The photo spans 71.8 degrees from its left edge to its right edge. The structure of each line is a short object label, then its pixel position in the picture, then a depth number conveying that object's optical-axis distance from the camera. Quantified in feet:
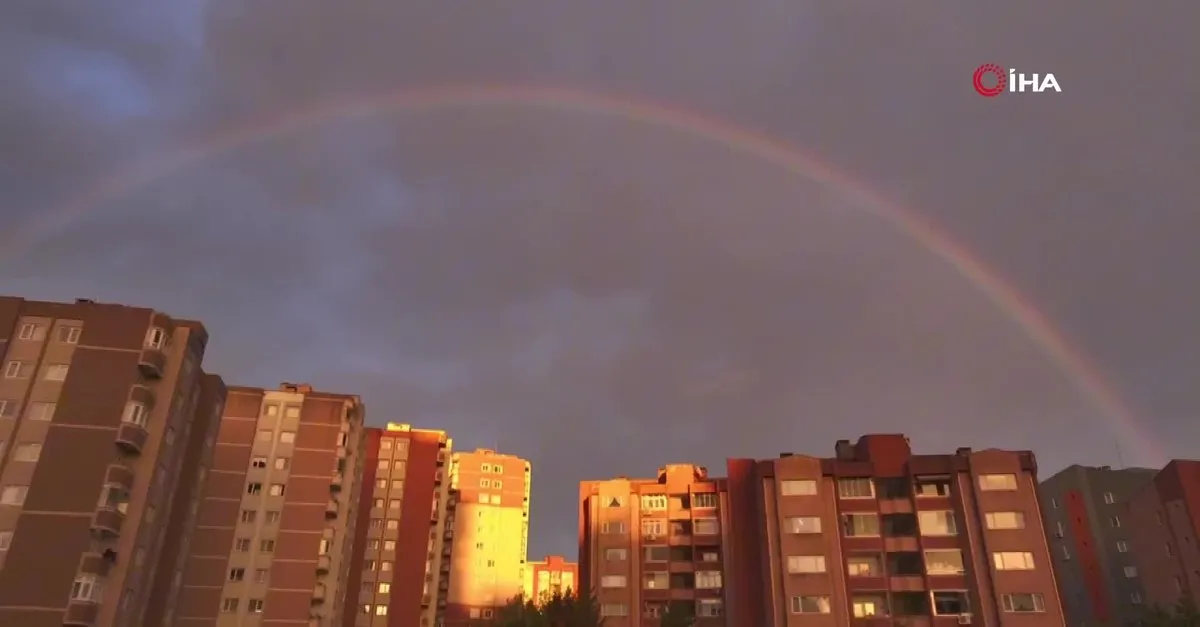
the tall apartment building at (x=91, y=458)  154.07
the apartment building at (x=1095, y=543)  313.53
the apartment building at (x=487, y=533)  398.01
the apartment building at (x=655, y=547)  249.75
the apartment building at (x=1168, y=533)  255.50
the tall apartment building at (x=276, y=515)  230.07
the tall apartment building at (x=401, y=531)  303.89
